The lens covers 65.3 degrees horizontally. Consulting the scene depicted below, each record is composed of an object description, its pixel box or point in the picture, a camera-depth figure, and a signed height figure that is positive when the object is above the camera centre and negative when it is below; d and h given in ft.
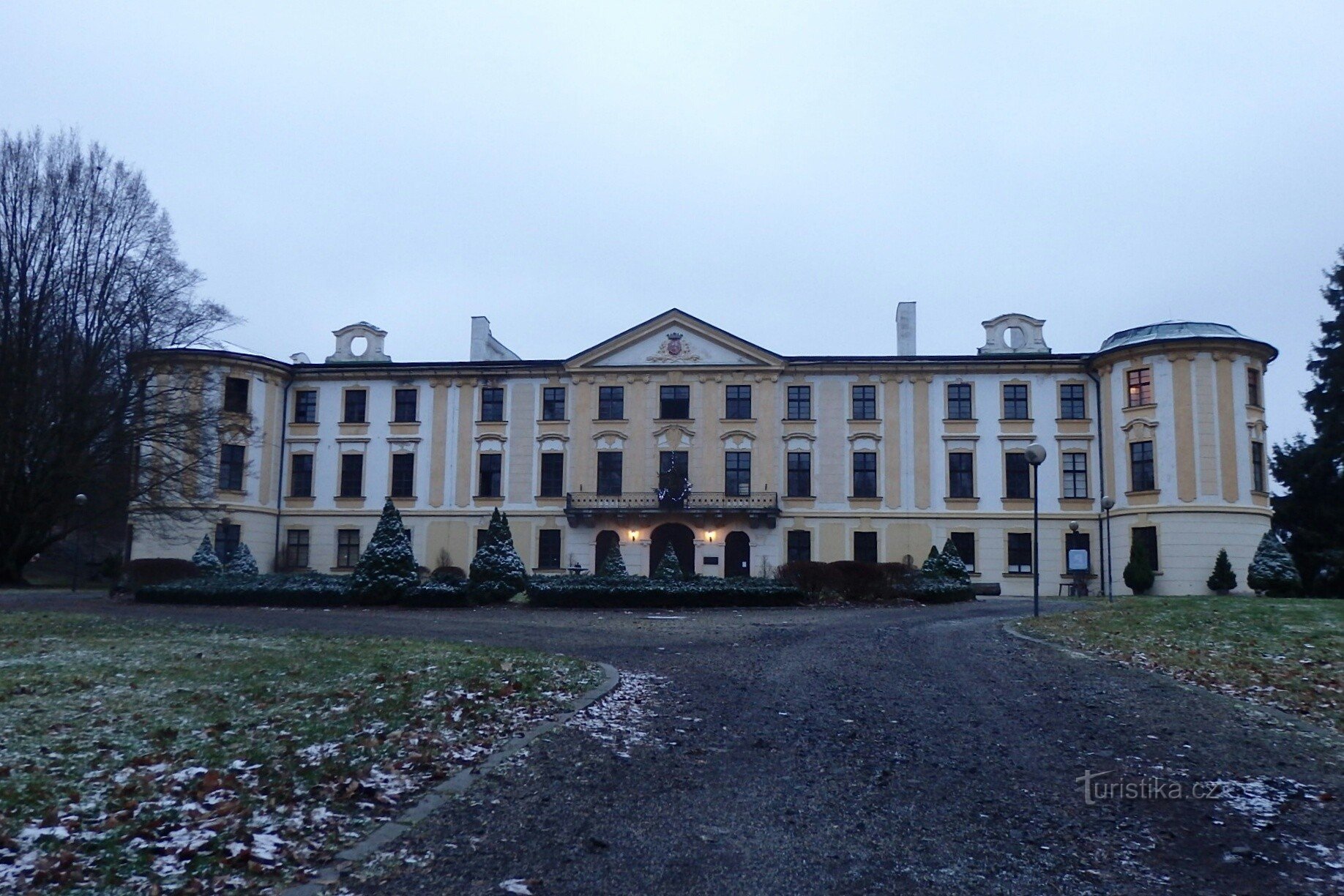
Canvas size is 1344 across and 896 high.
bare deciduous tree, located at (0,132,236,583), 104.06 +19.79
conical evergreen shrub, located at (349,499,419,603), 88.58 -2.43
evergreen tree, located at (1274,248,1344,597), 134.21 +10.32
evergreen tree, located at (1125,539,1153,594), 119.85 -2.83
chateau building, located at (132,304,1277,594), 125.08 +12.29
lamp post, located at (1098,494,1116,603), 125.08 -0.78
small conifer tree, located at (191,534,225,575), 108.37 -1.95
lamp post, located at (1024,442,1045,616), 74.64 +6.62
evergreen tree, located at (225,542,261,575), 113.39 -2.23
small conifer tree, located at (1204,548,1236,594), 116.88 -3.10
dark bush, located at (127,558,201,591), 96.22 -2.83
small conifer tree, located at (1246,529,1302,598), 104.94 -2.28
